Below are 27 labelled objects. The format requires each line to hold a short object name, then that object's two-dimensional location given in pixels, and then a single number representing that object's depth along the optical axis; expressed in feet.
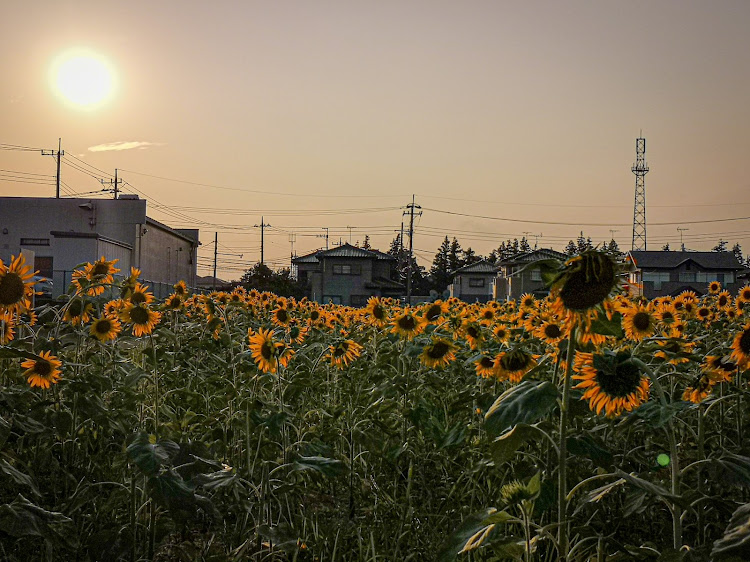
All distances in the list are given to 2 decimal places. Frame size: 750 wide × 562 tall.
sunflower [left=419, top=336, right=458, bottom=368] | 14.75
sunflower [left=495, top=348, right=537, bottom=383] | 11.16
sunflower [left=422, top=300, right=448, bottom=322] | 17.12
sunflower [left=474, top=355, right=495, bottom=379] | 13.21
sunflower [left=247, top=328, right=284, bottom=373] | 11.46
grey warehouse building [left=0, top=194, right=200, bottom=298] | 127.85
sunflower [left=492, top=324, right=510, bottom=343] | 18.31
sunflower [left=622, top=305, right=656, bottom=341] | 14.69
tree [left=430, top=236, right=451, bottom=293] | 256.11
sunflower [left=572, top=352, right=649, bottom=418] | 8.07
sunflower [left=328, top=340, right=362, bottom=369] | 14.89
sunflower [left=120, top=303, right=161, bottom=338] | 15.52
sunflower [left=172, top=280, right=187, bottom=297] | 19.83
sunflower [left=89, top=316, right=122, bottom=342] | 14.99
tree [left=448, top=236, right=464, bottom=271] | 268.41
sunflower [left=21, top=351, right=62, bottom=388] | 11.06
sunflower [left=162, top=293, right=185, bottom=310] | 17.47
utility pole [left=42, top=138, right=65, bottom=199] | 178.06
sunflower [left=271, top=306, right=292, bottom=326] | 20.14
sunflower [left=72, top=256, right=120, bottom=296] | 12.65
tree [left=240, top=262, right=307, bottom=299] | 152.15
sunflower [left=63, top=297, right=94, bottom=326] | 13.97
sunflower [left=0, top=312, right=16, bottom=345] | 10.40
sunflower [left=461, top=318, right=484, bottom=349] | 16.53
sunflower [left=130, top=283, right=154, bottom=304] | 16.64
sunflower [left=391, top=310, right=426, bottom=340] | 15.43
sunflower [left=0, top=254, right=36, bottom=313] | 10.50
